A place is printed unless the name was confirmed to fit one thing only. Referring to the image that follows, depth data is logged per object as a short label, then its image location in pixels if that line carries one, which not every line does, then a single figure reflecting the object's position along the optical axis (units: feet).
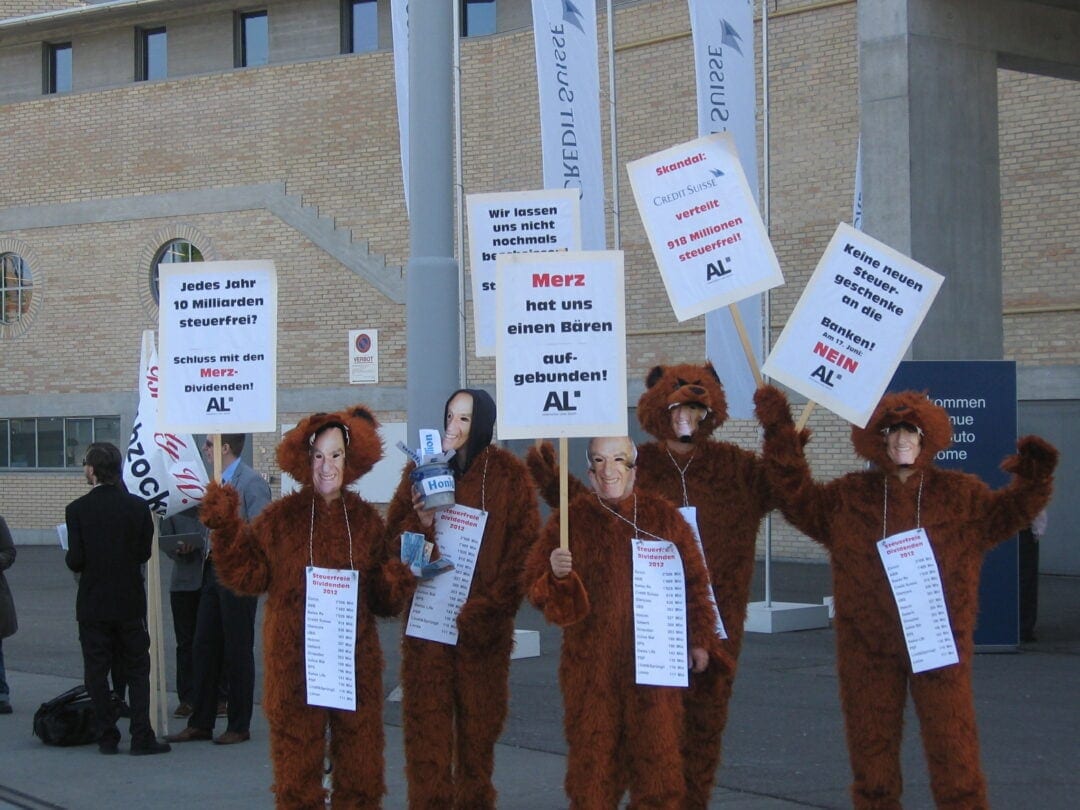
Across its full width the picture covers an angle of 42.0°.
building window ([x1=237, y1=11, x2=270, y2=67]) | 84.53
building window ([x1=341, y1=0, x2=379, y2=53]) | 82.07
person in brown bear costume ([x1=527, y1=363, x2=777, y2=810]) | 19.66
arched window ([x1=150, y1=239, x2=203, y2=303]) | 84.02
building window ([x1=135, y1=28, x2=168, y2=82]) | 87.56
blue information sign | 35.68
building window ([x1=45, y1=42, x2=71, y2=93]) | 90.48
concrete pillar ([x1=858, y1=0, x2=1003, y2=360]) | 36.50
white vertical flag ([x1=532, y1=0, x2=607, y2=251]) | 43.27
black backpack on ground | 27.35
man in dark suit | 25.93
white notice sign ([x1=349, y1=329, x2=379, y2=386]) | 78.79
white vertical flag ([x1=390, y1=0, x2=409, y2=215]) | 43.62
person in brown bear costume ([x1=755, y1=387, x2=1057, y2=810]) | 17.83
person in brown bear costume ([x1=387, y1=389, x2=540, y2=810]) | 18.81
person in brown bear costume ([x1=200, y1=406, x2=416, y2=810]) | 18.28
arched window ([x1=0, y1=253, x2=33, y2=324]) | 88.48
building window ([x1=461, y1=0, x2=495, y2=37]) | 79.77
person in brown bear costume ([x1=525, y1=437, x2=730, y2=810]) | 17.12
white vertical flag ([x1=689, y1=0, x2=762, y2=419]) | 42.22
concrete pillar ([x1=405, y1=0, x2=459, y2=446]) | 29.68
